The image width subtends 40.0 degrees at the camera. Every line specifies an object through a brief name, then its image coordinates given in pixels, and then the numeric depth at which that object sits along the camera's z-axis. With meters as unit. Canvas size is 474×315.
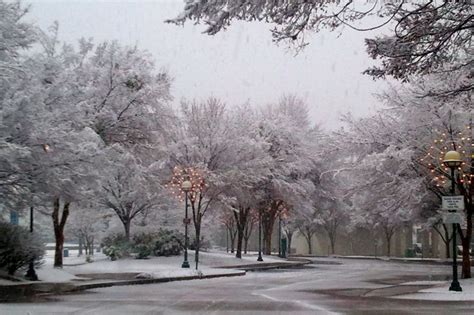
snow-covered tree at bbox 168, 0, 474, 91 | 9.55
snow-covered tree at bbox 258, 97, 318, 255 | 44.09
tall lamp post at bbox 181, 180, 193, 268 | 29.30
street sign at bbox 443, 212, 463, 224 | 20.06
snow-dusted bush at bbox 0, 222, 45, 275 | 21.62
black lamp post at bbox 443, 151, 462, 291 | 19.91
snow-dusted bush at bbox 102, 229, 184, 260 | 37.44
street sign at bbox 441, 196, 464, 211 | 20.02
